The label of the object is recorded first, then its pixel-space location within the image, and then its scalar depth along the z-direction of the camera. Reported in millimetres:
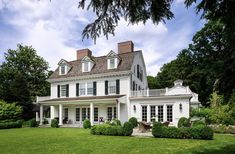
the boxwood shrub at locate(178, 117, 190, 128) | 14751
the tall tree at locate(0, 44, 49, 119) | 30123
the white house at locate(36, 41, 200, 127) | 17213
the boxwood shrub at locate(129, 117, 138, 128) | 17030
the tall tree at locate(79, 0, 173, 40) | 3554
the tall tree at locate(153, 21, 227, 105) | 27318
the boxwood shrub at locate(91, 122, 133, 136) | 11540
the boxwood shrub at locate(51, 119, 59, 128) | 18562
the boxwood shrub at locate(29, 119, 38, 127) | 19450
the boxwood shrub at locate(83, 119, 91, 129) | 16731
